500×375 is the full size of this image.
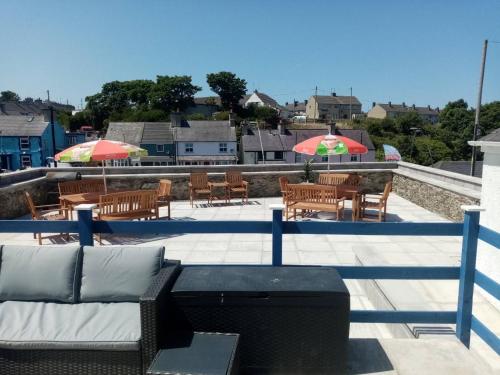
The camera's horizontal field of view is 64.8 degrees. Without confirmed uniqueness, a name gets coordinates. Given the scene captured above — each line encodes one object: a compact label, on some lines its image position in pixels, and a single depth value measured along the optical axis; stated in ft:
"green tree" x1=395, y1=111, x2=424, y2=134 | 233.96
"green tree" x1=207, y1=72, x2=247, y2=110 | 296.51
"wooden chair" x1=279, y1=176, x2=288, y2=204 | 28.82
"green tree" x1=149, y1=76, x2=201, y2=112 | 261.65
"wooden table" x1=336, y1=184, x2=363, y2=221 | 26.31
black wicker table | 7.37
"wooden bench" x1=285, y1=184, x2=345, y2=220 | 25.99
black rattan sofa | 8.27
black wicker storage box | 8.64
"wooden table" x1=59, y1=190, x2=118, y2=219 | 24.00
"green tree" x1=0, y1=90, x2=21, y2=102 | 453.66
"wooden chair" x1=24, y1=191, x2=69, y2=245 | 22.11
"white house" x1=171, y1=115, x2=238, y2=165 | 153.79
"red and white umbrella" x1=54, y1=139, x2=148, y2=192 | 23.27
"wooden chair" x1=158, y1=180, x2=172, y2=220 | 26.32
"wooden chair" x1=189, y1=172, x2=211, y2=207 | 33.17
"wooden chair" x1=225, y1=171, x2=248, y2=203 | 34.30
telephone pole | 55.83
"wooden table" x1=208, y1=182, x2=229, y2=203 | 33.63
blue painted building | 141.79
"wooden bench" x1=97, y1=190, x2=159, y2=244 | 22.38
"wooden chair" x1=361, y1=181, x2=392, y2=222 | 26.20
